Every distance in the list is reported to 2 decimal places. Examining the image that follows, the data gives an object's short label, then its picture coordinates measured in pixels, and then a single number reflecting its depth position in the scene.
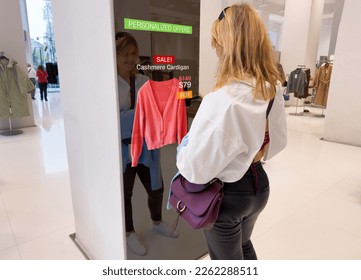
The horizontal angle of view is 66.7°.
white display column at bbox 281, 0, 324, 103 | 9.15
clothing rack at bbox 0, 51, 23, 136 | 6.00
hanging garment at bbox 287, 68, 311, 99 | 8.10
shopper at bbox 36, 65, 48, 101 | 10.26
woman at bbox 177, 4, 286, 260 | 0.99
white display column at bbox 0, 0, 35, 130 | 5.93
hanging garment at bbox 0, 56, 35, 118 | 5.53
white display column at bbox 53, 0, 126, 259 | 1.47
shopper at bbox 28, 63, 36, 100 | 9.45
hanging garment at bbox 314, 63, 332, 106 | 7.81
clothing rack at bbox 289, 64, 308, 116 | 8.47
